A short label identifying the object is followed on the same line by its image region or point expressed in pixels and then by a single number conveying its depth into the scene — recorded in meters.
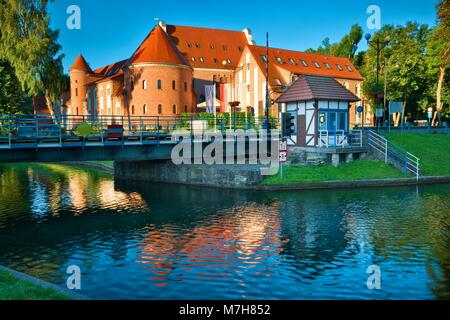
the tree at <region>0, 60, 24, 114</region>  39.69
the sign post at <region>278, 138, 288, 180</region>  24.86
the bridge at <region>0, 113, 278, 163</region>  19.64
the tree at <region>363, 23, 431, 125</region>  53.75
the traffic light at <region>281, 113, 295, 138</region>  18.84
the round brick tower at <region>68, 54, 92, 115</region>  73.25
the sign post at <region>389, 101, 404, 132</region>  33.38
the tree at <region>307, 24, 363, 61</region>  93.88
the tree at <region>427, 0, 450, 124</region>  41.97
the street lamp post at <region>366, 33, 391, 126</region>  28.29
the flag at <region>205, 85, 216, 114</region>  34.25
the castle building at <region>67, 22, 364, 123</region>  52.97
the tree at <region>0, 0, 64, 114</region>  37.22
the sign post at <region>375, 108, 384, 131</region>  33.38
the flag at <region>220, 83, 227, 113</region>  34.73
